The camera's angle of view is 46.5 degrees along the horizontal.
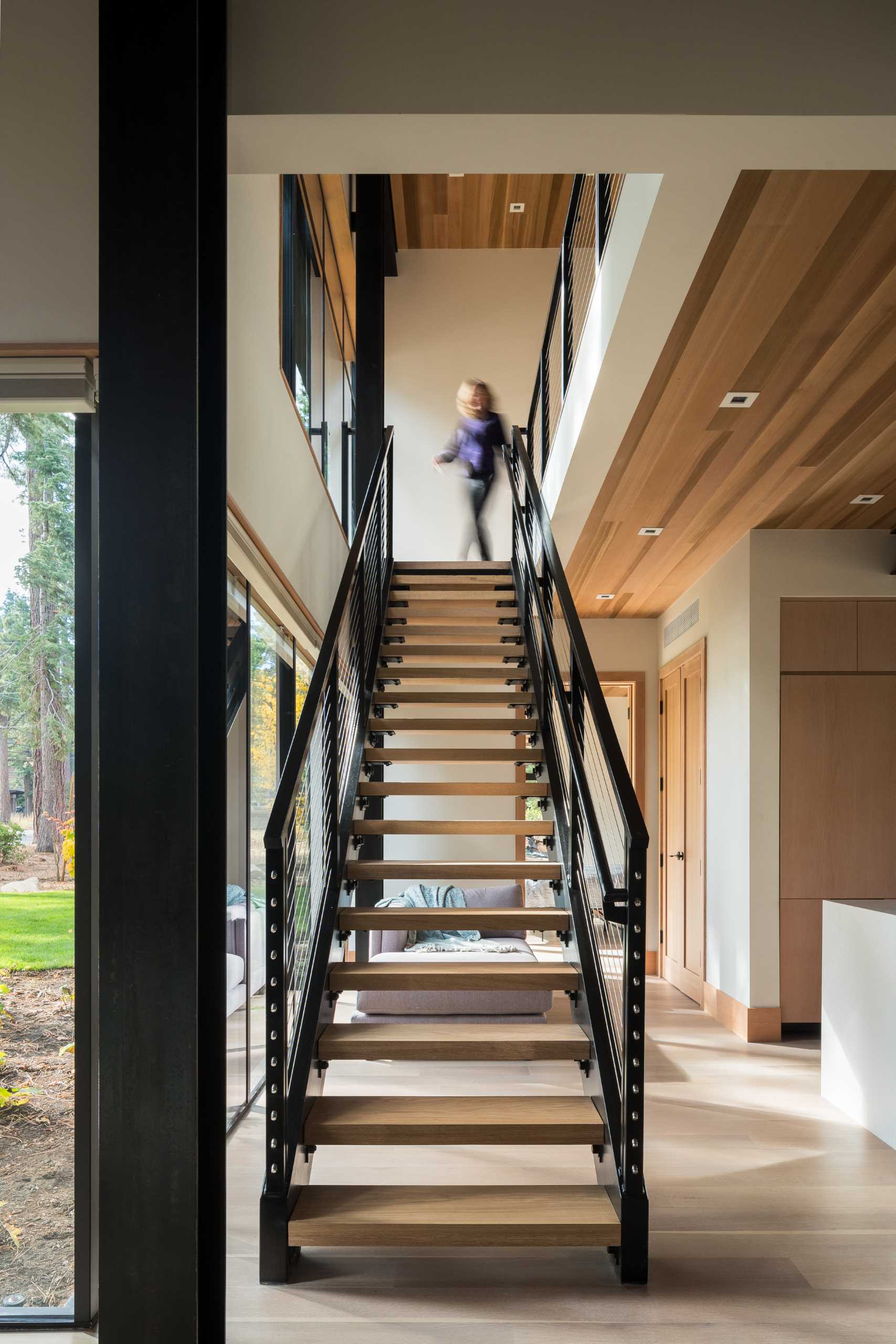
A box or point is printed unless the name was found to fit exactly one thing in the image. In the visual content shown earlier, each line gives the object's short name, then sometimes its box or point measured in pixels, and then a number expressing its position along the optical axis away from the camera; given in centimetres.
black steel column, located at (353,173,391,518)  732
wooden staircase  290
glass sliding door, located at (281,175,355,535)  533
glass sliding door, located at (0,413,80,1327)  266
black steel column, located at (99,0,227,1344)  212
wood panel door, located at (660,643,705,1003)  792
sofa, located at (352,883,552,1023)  604
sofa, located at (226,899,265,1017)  417
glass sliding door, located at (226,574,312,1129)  419
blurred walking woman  765
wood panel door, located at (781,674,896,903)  661
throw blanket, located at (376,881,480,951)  735
